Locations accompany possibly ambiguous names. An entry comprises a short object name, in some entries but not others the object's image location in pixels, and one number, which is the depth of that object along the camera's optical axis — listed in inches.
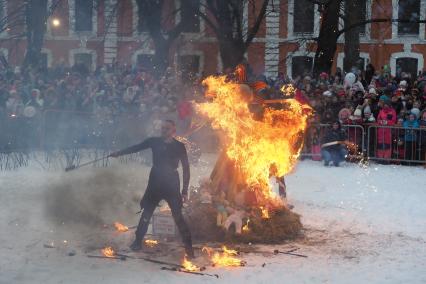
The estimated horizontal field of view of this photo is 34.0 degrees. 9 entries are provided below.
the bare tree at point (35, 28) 1063.6
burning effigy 390.6
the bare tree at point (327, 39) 951.0
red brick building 1462.8
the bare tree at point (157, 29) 949.2
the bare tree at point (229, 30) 916.6
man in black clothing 363.6
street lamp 1546.5
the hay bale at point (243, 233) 386.9
